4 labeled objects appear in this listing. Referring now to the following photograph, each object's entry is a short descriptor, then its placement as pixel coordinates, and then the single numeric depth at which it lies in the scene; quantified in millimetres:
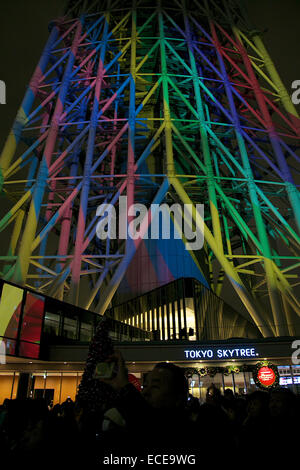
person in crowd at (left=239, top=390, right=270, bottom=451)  3275
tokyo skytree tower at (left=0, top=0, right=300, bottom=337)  22016
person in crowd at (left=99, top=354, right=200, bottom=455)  2027
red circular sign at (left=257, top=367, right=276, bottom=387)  14281
